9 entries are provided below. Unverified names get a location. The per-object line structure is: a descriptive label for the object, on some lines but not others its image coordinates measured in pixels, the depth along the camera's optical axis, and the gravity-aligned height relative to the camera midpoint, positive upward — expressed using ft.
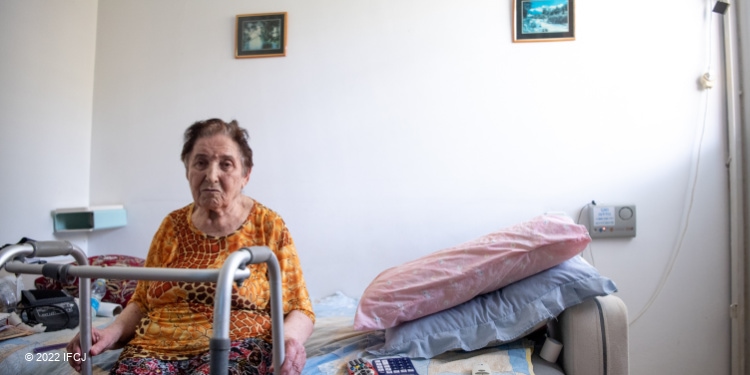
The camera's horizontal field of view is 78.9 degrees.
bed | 4.13 -1.09
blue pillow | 4.30 -1.09
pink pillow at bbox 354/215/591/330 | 4.50 -0.67
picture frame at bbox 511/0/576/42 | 7.10 +2.89
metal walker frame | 2.33 -0.45
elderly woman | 3.79 -0.80
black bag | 5.38 -1.33
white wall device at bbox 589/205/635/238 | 6.79 -0.21
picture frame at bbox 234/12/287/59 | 7.65 +2.81
